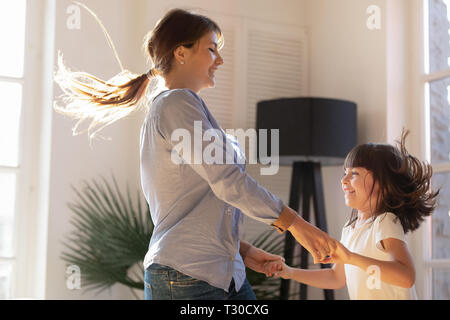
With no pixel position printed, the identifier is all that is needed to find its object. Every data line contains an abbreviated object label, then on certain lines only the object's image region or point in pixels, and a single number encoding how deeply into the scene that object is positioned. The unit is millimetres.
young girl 1969
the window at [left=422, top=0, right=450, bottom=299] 3248
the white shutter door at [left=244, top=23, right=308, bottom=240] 4074
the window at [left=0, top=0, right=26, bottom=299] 3639
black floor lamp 3492
